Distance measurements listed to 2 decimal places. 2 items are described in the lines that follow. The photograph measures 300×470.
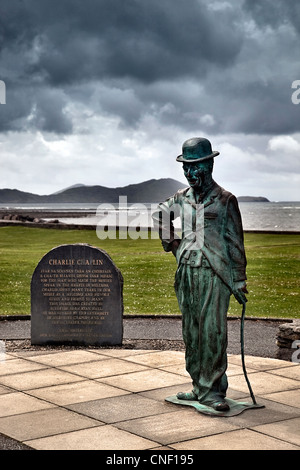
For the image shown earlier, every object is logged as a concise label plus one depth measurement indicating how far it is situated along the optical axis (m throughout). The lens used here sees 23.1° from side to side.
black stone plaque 11.39
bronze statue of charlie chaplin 7.35
